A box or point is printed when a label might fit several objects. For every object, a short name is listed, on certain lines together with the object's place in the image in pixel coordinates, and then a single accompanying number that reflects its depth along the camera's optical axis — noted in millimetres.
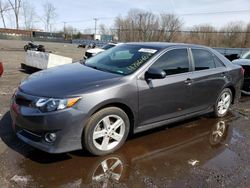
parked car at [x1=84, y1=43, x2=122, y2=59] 9660
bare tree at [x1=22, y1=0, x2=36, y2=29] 59685
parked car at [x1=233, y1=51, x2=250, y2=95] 5775
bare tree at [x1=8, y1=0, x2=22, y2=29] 54335
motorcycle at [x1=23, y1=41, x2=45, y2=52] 13345
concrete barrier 6971
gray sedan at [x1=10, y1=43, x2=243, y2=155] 2403
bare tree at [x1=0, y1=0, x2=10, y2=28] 52331
